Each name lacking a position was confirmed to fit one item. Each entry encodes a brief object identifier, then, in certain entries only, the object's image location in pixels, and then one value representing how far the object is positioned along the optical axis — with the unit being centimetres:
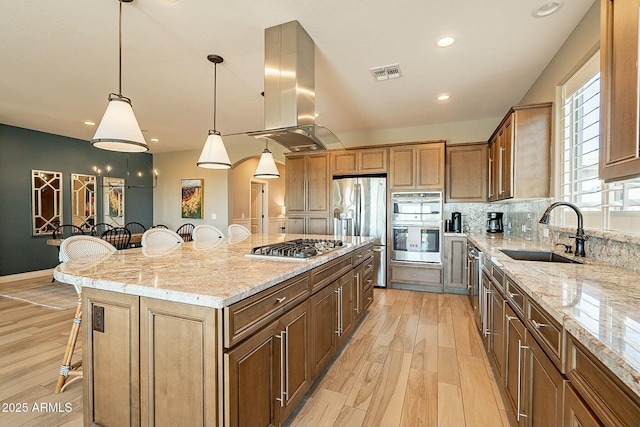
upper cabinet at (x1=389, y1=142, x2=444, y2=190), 440
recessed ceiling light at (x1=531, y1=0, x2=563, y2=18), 203
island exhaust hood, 226
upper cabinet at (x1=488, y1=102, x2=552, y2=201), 275
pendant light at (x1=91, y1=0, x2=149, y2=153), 186
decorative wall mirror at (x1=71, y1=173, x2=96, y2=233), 583
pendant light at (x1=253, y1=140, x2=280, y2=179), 368
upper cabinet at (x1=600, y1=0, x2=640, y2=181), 112
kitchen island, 116
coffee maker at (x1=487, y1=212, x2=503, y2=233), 434
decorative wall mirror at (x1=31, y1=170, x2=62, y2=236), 529
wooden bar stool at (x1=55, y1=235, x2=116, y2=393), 192
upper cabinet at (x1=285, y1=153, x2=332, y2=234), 505
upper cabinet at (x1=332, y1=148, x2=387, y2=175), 471
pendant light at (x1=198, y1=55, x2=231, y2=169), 287
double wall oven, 440
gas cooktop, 193
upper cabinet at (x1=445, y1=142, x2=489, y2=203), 443
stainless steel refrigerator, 464
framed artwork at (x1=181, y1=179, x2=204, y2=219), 691
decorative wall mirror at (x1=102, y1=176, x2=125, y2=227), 638
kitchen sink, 230
